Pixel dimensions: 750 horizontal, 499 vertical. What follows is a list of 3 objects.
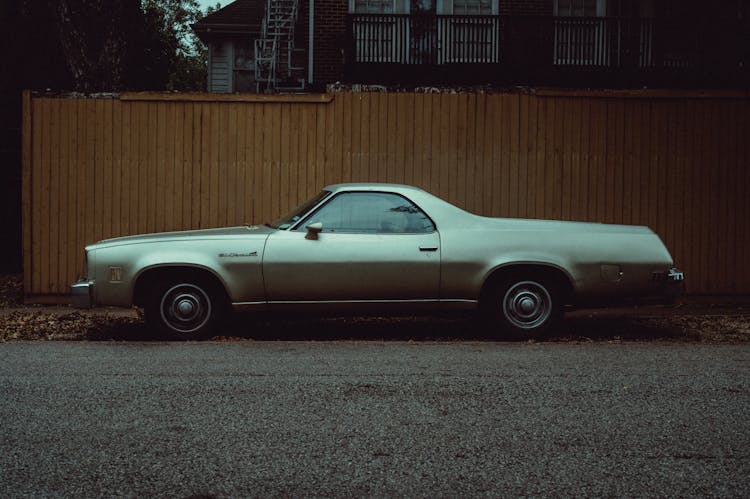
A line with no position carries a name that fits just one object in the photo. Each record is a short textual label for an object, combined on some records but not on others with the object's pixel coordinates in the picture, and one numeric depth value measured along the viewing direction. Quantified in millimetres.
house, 17953
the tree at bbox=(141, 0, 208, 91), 29781
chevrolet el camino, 8156
